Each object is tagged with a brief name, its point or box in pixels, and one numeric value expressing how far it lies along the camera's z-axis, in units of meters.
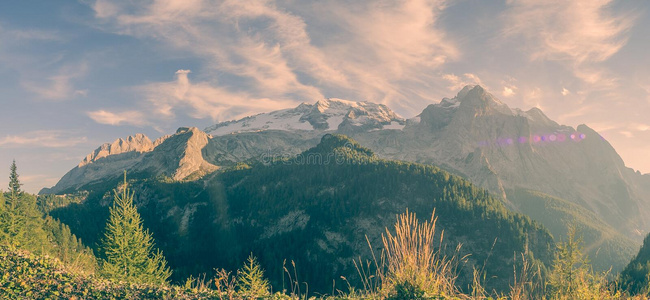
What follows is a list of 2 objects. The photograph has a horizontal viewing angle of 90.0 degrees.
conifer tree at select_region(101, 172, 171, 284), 27.08
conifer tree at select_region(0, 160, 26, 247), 47.41
